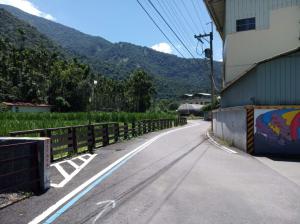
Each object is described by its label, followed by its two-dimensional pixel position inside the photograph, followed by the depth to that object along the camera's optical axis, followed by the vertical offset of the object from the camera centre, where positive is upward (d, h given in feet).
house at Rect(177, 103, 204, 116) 242.55 +1.95
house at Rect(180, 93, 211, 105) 318.75 +21.31
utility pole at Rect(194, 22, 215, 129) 72.46 +20.95
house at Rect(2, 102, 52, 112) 130.16 +3.69
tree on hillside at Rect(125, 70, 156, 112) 189.17 +20.39
